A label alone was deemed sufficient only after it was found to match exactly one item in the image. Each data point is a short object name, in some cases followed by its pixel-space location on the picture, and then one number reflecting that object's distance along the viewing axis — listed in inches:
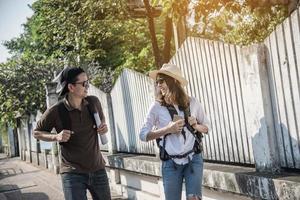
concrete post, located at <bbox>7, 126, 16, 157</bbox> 1588.3
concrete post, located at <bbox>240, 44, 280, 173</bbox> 160.2
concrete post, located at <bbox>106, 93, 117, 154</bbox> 327.0
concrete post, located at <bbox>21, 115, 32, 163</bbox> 997.5
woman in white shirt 149.0
